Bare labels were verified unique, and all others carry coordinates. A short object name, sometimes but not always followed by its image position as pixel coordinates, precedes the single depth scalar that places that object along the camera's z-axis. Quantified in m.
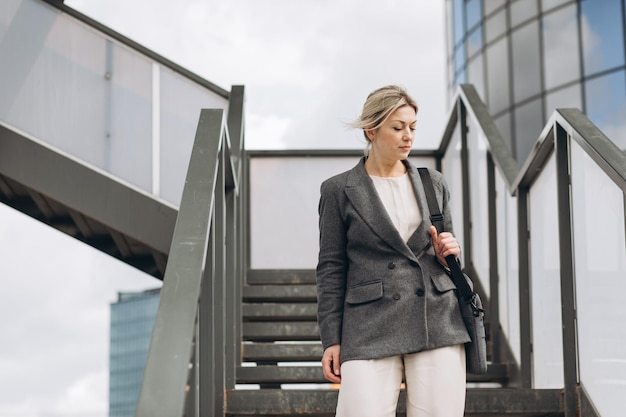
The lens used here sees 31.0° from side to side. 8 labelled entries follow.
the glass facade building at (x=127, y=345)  167.25
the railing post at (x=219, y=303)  4.90
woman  3.40
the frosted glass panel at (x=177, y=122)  7.88
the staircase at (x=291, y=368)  5.00
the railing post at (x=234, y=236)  6.03
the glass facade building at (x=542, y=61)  27.17
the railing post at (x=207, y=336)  4.31
